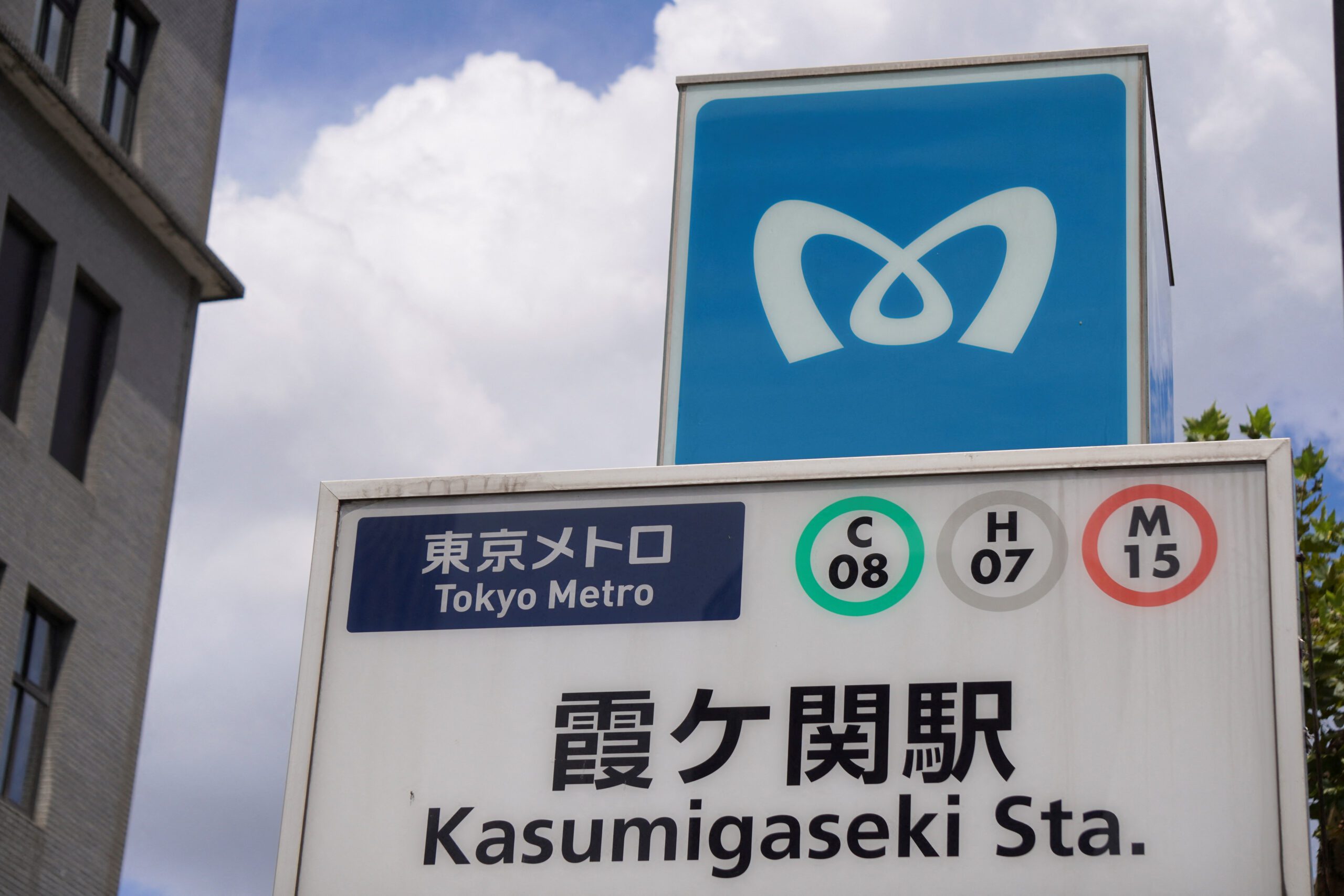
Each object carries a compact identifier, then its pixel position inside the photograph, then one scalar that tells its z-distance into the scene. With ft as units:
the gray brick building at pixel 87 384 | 130.52
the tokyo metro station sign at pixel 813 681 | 18.95
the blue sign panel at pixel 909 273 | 26.50
